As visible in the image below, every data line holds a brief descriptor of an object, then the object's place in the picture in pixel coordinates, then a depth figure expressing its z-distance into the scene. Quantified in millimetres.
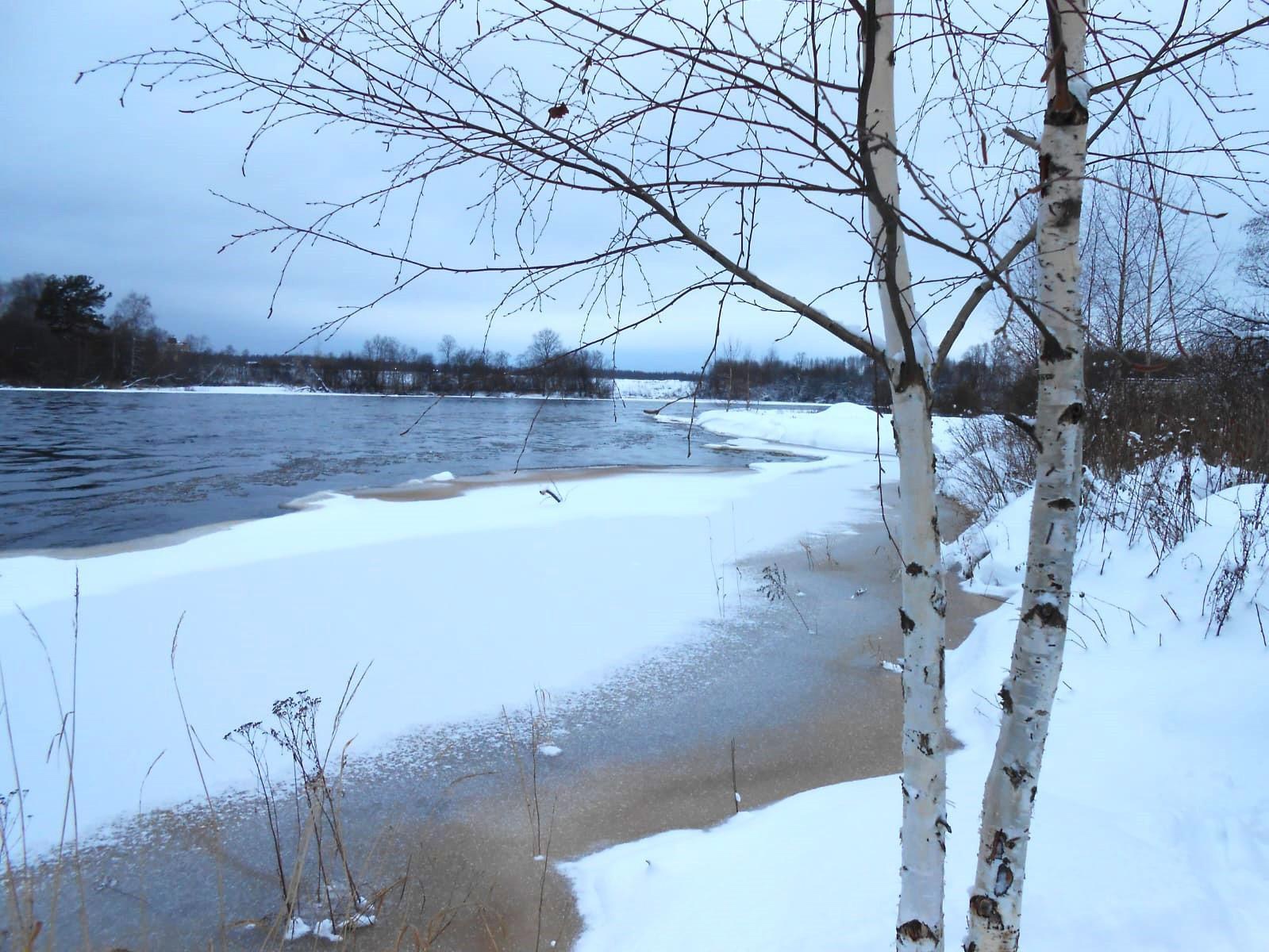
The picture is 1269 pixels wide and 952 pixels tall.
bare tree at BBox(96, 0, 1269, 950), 1312
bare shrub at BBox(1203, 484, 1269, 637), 4051
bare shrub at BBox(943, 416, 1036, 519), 10312
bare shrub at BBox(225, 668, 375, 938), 2793
